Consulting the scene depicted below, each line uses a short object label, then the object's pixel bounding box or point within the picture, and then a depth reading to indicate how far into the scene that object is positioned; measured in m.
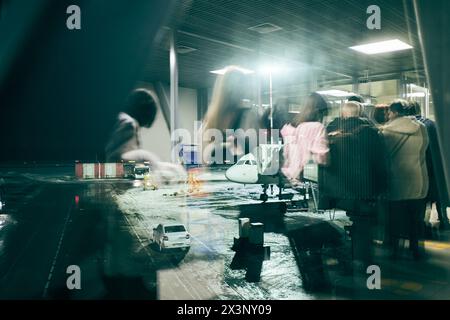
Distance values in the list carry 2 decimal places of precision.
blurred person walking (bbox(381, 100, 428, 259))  4.04
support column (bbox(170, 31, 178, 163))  10.63
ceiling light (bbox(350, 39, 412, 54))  12.77
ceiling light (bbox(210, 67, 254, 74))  17.03
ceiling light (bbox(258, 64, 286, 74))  16.45
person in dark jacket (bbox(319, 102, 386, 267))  3.59
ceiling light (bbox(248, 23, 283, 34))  10.64
